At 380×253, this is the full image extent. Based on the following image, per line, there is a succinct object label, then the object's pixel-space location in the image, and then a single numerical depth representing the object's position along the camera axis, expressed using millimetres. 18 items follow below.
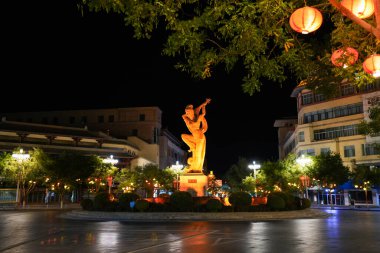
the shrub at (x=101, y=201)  27375
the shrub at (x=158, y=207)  25645
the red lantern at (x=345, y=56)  9523
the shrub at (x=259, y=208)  25938
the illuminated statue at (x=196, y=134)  27188
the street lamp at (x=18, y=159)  45791
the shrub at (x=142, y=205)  25500
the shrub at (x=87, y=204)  28262
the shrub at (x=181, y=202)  25047
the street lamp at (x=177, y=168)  63216
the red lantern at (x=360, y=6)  8102
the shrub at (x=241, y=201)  25744
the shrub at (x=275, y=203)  26391
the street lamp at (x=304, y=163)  51850
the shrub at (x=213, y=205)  25078
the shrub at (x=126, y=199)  26453
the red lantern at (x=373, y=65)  8836
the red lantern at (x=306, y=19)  8312
